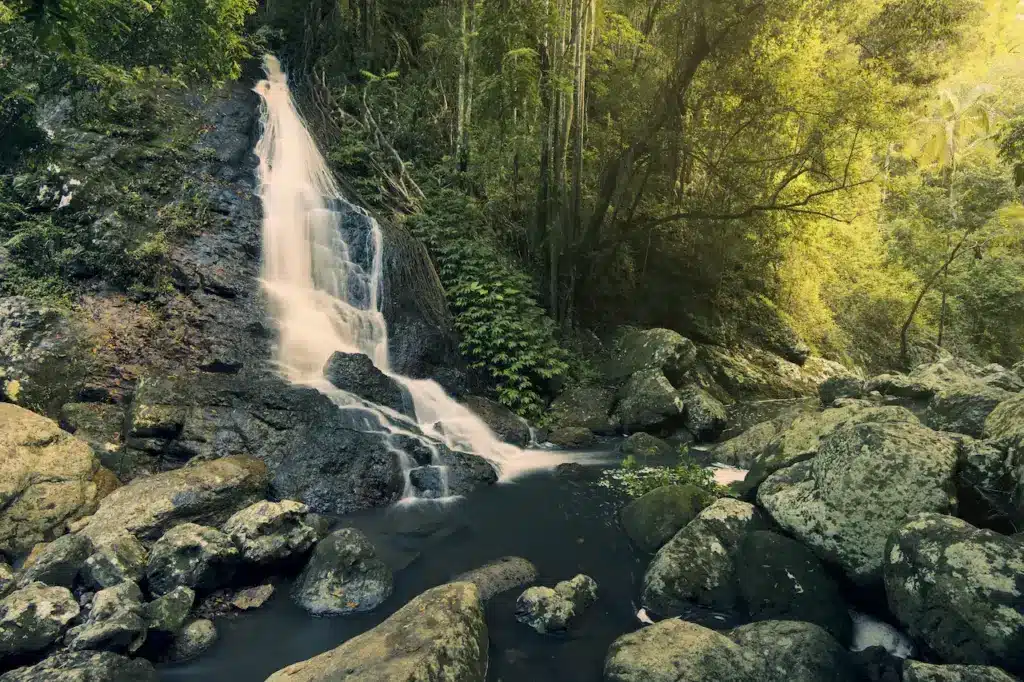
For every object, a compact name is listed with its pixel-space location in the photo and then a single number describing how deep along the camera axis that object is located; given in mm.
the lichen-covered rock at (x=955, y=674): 3152
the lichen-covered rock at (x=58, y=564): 4789
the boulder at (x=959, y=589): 3467
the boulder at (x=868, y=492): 4562
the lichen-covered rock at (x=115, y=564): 4797
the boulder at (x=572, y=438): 10453
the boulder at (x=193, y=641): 4375
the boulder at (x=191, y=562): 4926
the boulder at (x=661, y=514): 6172
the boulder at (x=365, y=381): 9164
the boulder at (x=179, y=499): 5668
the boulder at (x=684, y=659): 3869
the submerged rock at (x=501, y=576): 5336
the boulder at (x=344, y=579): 5020
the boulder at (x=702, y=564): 5008
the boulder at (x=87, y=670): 3766
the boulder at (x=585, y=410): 11148
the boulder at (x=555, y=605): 4754
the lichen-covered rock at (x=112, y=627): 4137
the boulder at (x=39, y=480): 5559
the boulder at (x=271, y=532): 5238
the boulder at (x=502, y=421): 10141
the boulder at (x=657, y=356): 12297
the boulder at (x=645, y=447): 9742
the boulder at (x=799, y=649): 3855
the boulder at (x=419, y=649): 3652
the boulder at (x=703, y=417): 11086
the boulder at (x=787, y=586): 4516
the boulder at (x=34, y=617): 4082
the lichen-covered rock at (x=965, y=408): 6083
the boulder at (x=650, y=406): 10977
